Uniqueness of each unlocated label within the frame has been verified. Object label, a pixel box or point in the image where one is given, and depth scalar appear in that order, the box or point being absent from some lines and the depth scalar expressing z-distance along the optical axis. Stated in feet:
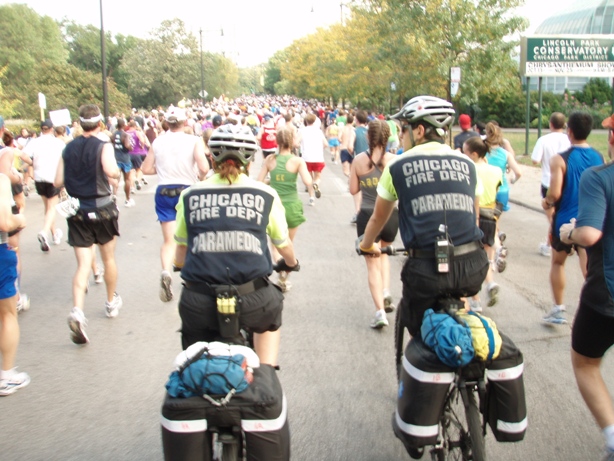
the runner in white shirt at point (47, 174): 36.60
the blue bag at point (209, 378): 9.86
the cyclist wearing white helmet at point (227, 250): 11.69
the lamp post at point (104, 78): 101.53
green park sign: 74.33
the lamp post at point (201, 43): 210.79
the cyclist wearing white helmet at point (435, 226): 12.49
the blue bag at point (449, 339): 10.84
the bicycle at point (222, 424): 9.91
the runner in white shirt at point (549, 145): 30.48
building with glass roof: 164.55
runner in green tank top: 26.88
